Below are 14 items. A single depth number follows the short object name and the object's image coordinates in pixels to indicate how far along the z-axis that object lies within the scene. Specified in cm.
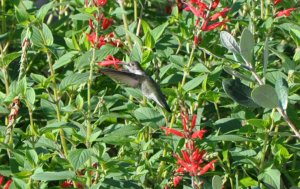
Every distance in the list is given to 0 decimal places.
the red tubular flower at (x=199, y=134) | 510
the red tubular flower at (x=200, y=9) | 612
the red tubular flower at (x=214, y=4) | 605
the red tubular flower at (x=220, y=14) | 622
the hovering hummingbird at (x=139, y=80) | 618
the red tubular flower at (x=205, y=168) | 487
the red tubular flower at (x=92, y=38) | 639
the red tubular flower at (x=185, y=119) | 477
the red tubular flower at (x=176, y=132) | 531
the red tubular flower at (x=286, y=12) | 695
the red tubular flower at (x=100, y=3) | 607
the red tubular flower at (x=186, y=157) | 484
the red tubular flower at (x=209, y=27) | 621
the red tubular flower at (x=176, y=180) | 586
